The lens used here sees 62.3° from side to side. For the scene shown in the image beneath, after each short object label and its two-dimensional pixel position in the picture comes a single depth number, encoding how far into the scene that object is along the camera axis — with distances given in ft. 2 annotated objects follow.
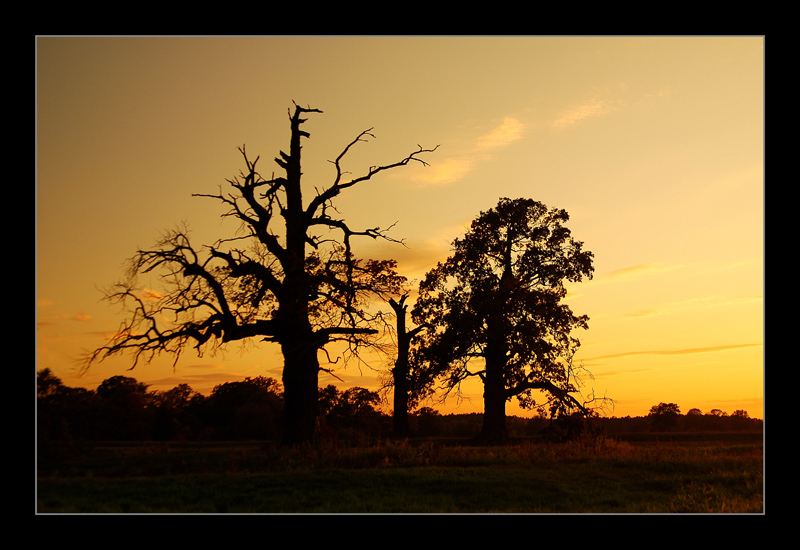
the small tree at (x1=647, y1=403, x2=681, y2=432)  137.69
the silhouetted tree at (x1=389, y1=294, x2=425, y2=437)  107.24
